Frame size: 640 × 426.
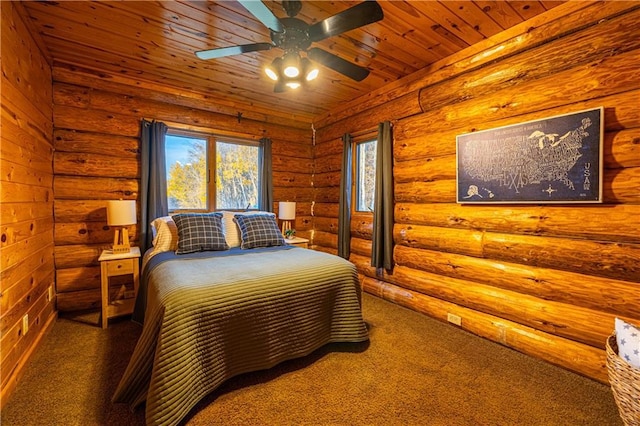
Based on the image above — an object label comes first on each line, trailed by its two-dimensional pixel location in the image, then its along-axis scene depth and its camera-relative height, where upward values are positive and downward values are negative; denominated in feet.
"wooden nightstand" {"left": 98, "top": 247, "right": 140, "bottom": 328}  8.46 -2.02
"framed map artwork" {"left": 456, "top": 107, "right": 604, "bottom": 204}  6.15 +1.12
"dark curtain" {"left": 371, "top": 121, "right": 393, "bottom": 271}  10.57 +0.09
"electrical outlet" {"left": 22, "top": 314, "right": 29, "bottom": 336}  6.49 -2.75
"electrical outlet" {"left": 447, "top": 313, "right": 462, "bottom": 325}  8.58 -3.47
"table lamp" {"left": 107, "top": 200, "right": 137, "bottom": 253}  9.01 -0.37
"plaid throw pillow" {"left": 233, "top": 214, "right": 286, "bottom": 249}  9.98 -0.90
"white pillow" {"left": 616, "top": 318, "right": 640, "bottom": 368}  4.42 -2.19
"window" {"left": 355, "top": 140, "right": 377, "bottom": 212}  12.57 +1.45
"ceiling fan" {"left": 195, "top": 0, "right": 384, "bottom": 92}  4.94 +3.44
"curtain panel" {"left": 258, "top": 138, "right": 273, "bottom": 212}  13.30 +1.30
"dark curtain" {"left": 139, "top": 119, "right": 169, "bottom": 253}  10.39 +1.09
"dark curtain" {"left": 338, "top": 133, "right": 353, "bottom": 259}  12.61 +0.33
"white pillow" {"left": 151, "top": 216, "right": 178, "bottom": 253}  9.11 -0.96
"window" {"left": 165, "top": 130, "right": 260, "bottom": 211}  11.83 +1.55
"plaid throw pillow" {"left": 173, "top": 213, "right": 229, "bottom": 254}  8.80 -0.87
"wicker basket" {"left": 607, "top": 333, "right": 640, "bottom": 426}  4.23 -2.81
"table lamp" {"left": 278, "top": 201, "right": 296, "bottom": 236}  13.08 -0.21
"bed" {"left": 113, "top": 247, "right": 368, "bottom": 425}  4.80 -2.34
